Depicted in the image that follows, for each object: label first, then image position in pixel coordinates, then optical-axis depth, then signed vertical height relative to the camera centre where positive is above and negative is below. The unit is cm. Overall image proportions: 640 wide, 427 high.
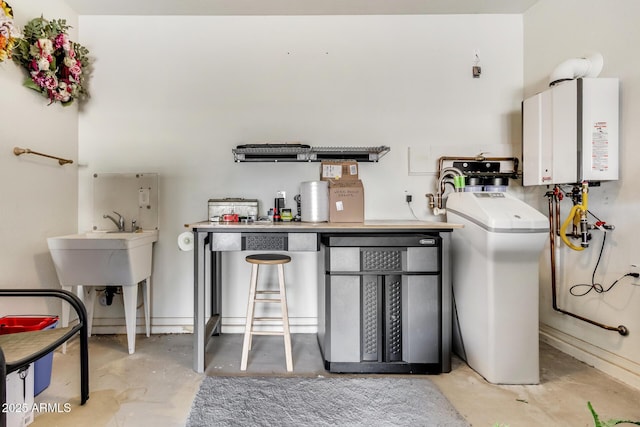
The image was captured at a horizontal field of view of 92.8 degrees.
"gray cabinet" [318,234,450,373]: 202 -65
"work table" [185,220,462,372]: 204 -21
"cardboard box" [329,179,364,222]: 242 +3
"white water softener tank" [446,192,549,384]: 187 -52
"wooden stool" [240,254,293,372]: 208 -71
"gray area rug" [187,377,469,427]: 160 -111
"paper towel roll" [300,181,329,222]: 244 +6
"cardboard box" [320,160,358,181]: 259 +32
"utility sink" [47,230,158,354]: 221 -40
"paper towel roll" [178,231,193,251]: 237 -26
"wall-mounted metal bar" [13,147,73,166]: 216 +41
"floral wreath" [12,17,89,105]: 221 +113
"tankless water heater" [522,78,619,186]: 199 +52
